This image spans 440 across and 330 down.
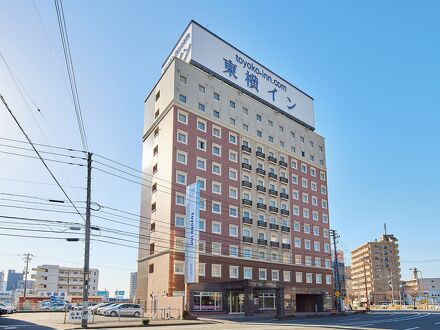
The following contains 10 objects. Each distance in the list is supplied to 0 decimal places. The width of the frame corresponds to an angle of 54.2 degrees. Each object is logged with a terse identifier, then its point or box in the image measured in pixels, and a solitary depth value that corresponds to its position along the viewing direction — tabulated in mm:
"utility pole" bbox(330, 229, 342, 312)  66800
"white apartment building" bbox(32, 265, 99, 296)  149375
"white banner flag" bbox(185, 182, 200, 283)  52469
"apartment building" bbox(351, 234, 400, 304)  175875
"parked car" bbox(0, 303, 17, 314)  55384
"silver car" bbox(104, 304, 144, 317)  51094
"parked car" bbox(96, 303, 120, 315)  53688
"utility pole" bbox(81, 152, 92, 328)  33819
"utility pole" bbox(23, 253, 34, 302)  103425
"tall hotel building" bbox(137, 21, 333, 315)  57812
